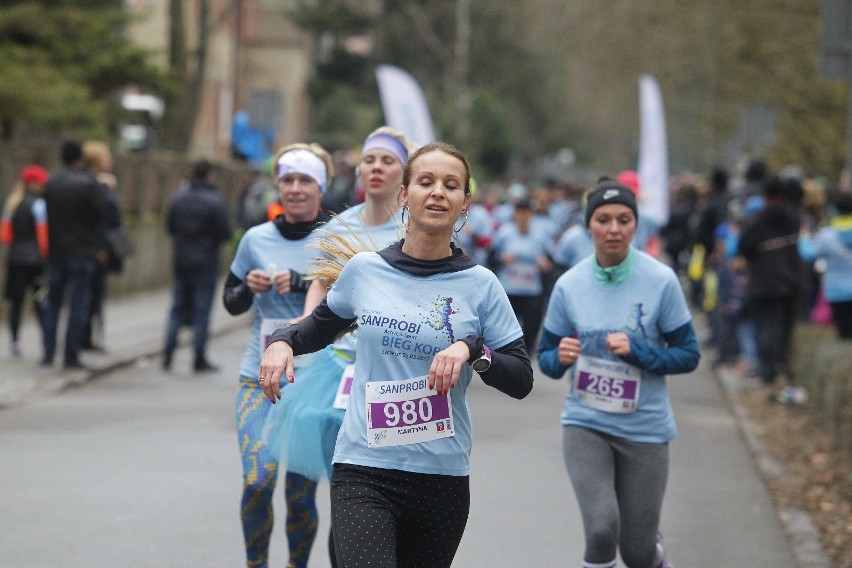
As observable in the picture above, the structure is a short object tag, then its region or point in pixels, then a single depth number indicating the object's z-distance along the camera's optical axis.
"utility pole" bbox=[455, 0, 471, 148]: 59.44
